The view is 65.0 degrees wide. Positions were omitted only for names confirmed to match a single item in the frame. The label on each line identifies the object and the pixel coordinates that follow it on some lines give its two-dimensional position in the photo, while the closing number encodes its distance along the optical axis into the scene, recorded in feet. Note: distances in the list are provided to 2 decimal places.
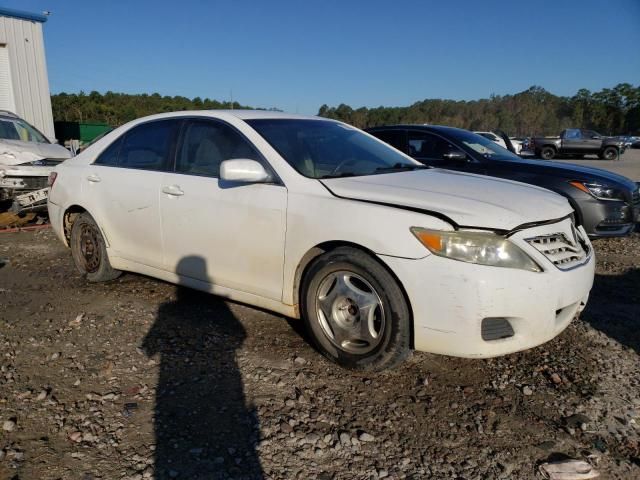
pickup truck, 91.09
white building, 50.60
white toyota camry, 8.64
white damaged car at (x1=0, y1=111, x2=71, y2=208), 24.07
